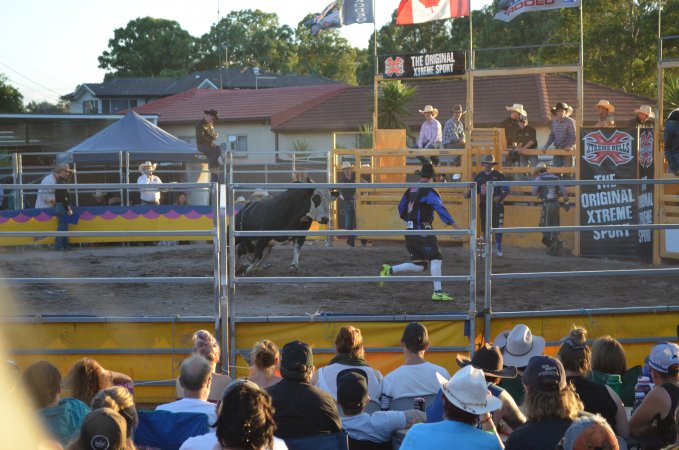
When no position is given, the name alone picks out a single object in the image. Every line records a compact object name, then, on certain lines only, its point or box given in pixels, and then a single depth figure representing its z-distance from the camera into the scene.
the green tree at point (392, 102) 29.25
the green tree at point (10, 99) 51.59
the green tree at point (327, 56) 75.75
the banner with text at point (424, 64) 18.95
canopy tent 22.50
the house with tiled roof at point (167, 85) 62.56
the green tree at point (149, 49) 79.94
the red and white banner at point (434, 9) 19.80
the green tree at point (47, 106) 77.06
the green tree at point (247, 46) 80.56
